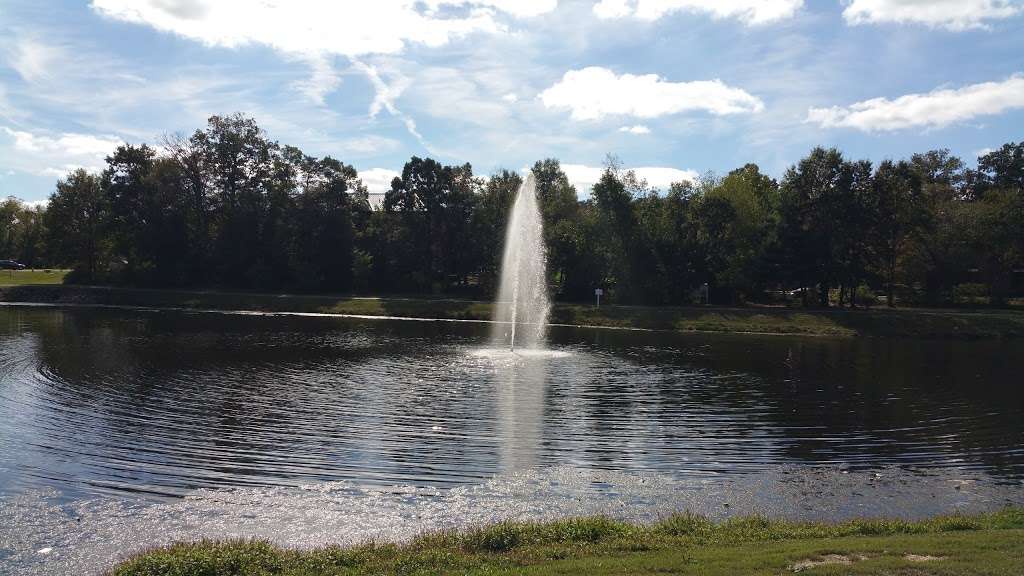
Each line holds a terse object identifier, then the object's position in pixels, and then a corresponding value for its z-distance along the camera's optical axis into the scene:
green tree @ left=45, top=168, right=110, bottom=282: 87.08
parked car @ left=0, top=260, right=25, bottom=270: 116.62
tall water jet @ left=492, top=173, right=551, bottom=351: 44.41
